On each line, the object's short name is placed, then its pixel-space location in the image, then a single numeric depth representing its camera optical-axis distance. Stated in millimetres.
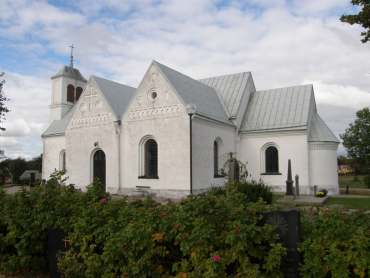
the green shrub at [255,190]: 12539
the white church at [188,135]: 18688
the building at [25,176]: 35100
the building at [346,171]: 60891
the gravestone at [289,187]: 19053
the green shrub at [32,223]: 5559
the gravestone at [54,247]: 5397
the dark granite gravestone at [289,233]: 4074
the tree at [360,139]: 45562
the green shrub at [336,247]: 3609
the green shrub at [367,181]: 29766
